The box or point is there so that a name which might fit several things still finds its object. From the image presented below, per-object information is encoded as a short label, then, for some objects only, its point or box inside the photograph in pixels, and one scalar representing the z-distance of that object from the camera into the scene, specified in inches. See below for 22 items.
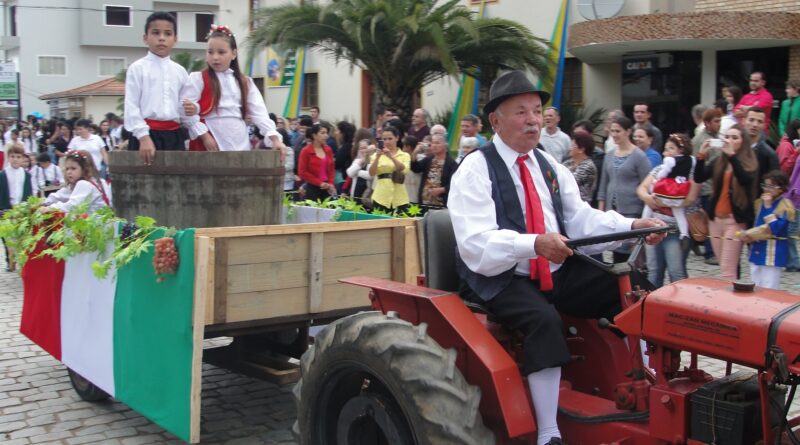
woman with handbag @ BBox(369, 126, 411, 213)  382.9
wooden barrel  208.1
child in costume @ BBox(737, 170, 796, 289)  288.2
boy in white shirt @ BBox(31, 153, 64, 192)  532.4
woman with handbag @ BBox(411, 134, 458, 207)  374.0
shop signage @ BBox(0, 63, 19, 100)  1366.8
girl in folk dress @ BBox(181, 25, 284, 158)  231.8
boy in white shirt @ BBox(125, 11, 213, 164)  226.2
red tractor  115.7
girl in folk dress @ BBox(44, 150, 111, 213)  259.3
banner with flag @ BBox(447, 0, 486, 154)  761.0
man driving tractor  134.0
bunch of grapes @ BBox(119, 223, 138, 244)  197.0
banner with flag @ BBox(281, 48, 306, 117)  1002.7
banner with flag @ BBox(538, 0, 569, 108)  686.5
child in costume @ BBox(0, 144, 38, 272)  498.0
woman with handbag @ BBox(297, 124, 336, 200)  442.3
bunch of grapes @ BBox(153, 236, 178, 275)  180.7
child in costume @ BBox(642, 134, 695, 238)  323.3
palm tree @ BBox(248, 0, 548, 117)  672.4
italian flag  180.7
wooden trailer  180.4
